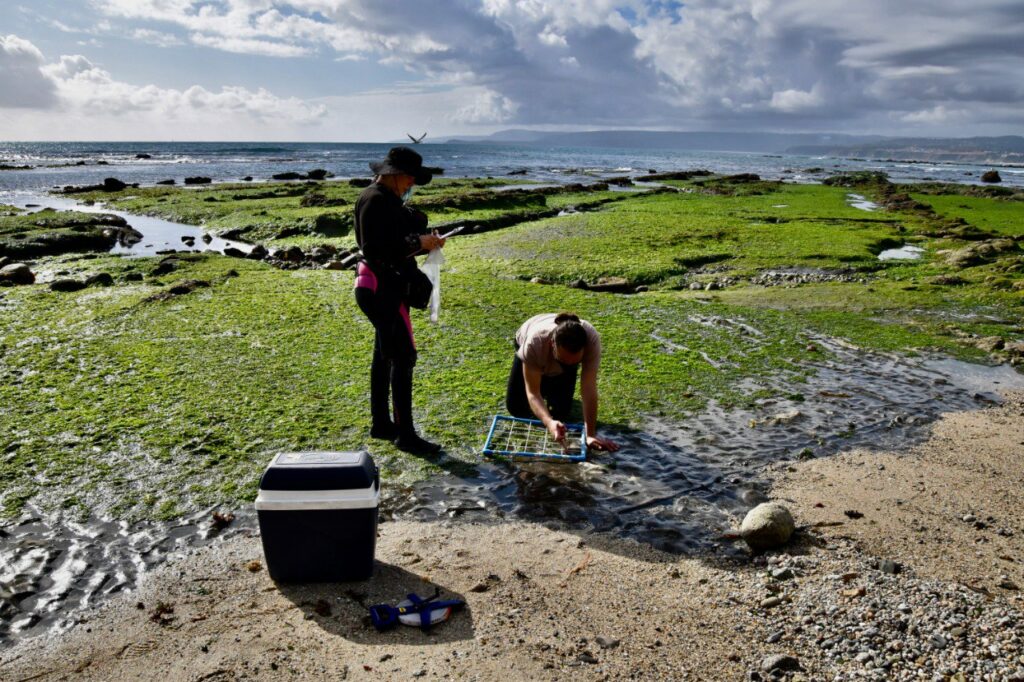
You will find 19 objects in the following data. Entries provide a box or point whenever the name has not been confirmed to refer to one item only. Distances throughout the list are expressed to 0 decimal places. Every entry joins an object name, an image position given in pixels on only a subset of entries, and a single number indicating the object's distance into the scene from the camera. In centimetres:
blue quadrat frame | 620
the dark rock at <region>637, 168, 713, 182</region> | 5397
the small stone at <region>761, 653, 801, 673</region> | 370
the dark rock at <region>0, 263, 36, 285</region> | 1352
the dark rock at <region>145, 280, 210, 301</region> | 1168
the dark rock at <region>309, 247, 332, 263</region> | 1747
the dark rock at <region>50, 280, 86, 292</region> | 1246
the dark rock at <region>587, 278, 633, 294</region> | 1390
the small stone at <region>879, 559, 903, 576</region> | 451
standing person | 584
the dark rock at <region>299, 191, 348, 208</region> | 2700
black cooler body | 425
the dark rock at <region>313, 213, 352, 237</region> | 2117
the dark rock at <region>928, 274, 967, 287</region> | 1395
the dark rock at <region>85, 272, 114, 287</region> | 1309
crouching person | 589
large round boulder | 484
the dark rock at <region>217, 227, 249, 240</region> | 2239
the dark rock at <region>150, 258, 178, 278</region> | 1423
